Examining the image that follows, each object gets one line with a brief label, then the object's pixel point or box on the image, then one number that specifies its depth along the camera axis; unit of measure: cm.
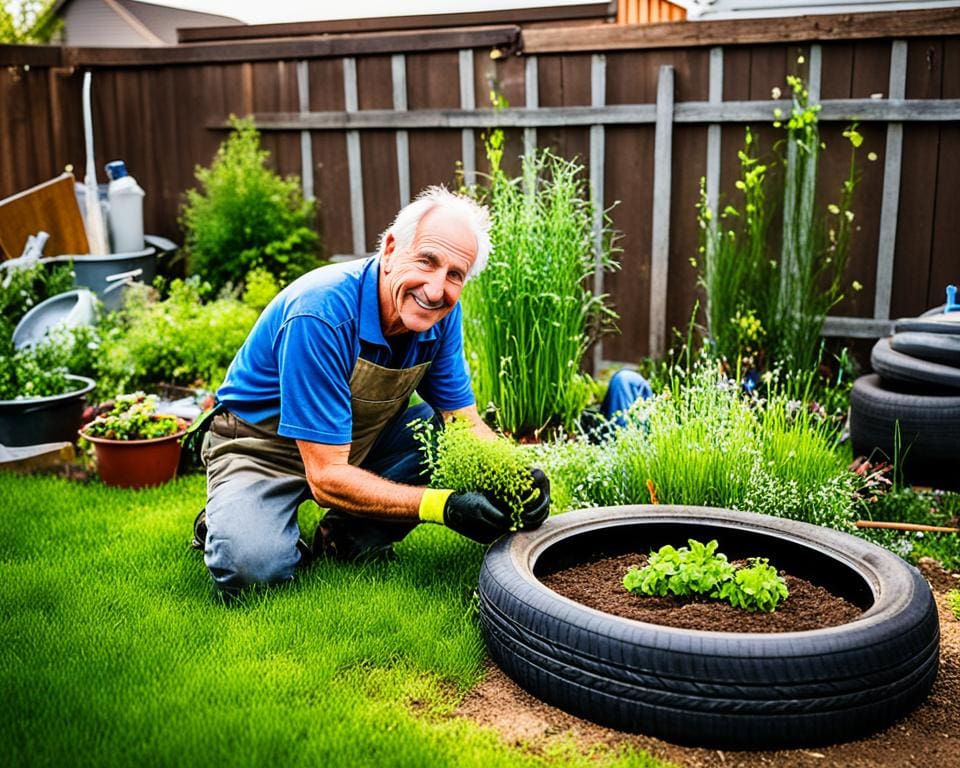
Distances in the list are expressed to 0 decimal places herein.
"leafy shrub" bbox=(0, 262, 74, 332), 598
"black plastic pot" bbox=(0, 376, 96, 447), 468
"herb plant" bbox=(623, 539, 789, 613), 273
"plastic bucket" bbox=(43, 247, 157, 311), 646
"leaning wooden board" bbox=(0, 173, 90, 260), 648
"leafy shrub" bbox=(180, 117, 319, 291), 712
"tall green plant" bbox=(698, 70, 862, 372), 546
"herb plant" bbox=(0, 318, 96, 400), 484
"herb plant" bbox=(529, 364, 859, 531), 364
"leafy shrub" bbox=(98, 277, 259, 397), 554
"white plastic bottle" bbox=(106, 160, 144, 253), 678
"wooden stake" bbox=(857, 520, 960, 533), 366
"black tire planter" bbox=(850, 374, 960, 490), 414
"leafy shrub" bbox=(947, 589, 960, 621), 322
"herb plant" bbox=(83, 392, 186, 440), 447
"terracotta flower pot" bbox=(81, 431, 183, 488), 442
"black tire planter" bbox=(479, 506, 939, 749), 235
